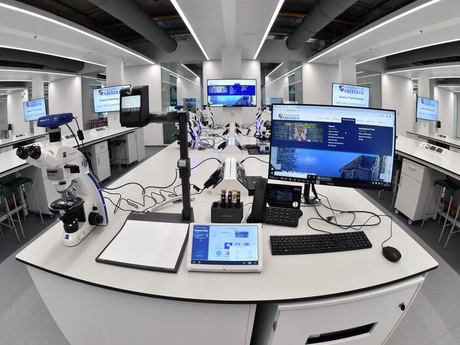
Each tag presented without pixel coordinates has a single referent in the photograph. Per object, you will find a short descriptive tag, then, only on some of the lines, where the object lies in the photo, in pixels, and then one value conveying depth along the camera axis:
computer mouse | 0.97
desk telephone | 1.24
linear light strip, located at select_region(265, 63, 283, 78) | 10.04
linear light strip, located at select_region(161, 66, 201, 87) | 8.93
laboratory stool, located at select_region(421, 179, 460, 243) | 2.50
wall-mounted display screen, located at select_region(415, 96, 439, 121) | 4.80
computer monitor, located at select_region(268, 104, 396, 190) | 1.21
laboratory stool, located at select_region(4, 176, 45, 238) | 2.72
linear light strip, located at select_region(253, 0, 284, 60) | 3.55
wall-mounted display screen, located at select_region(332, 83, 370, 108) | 4.57
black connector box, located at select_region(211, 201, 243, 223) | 1.18
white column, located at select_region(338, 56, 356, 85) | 7.00
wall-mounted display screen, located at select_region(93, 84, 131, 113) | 5.34
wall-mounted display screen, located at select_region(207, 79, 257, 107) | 6.82
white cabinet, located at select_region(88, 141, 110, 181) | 4.14
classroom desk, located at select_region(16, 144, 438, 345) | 0.83
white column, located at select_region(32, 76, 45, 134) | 8.90
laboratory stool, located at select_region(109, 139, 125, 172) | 5.43
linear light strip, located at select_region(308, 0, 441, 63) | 3.14
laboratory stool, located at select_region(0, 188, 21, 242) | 2.64
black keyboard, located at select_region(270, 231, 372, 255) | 1.03
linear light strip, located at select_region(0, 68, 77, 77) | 6.79
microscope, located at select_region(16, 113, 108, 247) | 0.92
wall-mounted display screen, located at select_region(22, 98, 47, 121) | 5.50
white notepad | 0.94
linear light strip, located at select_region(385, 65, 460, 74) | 6.90
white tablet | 0.90
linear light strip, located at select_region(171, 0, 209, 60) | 3.40
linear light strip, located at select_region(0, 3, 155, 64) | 3.02
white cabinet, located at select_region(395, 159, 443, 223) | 2.69
